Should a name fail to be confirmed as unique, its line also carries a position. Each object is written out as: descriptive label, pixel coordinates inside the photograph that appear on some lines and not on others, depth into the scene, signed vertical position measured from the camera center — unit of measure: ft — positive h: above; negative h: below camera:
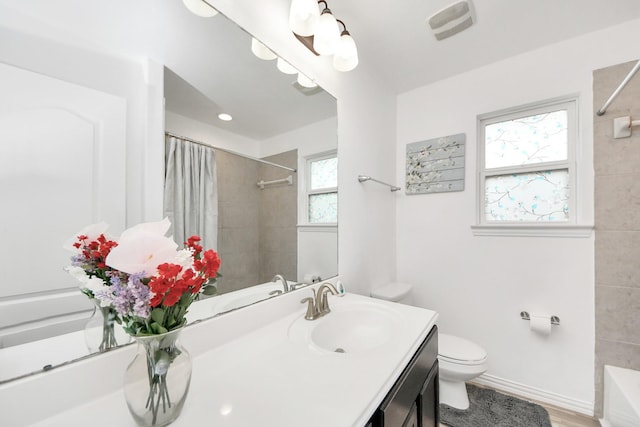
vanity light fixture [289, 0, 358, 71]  3.41 +2.80
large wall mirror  1.55 +0.63
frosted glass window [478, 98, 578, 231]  5.29 +1.15
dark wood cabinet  2.02 -1.88
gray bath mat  4.55 -3.99
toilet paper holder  5.03 -2.25
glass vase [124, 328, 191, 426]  1.47 -1.05
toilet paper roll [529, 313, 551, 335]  4.93 -2.29
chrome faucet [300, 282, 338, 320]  3.41 -1.36
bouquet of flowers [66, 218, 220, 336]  1.32 -0.37
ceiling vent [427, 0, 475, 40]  4.36 +3.75
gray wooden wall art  6.15 +1.32
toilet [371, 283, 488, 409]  4.60 -2.94
